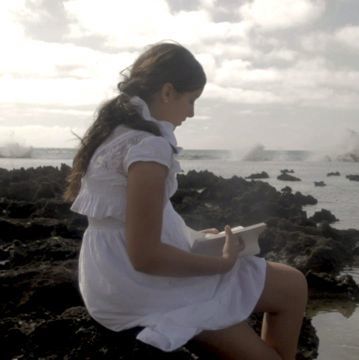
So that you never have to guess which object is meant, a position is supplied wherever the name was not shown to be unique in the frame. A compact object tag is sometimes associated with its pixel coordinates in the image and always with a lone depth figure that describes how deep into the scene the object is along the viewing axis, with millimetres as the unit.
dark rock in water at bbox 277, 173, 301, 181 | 28609
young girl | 2371
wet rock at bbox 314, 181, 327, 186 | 24667
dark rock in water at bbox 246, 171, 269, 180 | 30031
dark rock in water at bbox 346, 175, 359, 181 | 28183
